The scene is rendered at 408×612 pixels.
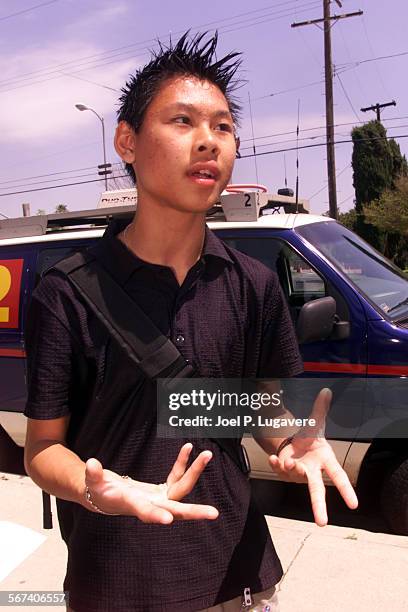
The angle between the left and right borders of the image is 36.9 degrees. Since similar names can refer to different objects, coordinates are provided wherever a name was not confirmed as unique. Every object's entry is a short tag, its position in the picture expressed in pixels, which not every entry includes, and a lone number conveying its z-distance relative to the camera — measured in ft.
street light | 77.07
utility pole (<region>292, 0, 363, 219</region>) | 72.28
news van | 11.92
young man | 4.36
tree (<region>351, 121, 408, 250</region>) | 121.80
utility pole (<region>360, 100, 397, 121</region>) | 132.05
